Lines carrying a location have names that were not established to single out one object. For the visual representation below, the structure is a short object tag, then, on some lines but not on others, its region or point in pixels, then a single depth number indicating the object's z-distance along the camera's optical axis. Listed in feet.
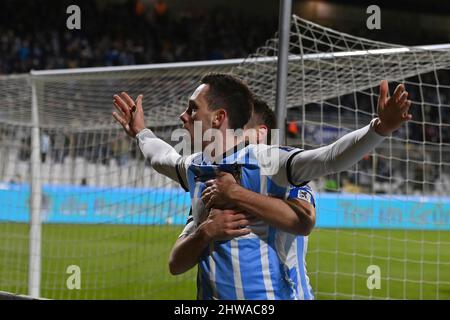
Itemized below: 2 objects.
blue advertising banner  89.35
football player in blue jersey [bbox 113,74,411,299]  14.12
